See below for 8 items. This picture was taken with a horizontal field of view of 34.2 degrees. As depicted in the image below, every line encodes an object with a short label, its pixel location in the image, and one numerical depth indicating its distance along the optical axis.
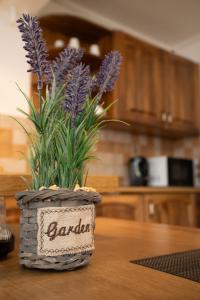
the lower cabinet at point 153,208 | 2.46
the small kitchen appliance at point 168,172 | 3.10
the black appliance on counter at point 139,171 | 3.10
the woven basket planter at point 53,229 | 0.50
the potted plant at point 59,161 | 0.50
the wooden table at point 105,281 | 0.39
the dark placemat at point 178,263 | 0.50
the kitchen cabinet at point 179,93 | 3.27
